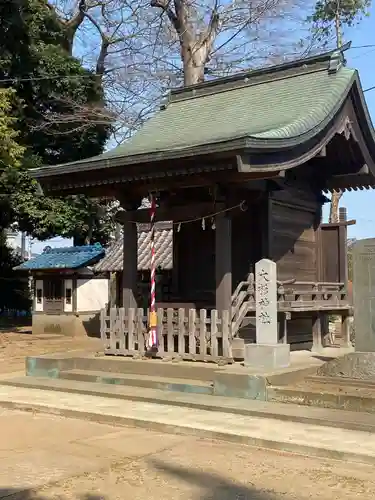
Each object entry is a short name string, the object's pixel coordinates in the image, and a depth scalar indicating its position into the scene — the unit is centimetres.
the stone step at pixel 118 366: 1102
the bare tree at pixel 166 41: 2531
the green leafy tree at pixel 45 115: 2530
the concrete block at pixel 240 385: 972
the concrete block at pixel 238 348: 1116
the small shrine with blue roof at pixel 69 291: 2619
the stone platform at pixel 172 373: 988
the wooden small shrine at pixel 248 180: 1111
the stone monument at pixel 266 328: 1053
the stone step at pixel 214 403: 823
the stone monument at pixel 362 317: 995
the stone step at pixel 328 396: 874
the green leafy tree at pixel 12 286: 3450
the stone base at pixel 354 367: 977
